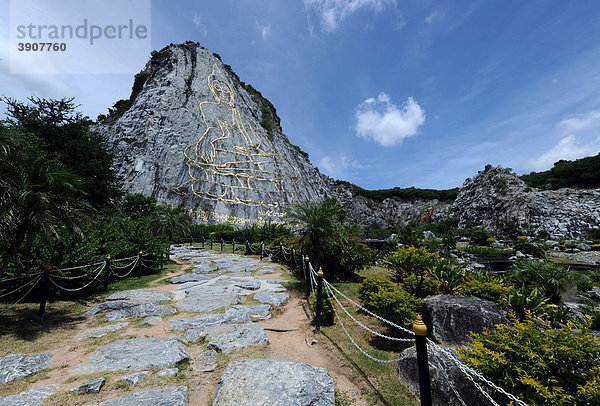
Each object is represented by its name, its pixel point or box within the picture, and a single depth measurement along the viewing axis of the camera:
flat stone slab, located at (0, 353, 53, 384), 3.39
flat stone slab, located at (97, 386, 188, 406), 2.85
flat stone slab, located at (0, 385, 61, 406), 2.81
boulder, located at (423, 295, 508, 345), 4.06
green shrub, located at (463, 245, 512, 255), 21.90
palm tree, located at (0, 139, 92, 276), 4.64
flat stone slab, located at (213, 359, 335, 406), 2.93
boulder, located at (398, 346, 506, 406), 2.64
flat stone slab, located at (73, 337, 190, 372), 3.74
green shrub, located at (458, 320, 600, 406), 2.08
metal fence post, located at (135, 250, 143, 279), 10.26
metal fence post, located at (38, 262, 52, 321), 5.52
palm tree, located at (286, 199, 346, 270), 8.54
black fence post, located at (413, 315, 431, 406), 2.40
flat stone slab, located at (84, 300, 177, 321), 6.15
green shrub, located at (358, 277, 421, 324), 4.80
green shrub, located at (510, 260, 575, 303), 9.14
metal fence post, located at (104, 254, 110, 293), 7.82
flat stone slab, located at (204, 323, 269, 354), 4.52
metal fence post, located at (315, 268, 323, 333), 5.32
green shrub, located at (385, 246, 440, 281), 7.58
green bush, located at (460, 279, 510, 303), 5.74
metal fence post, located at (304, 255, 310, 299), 7.32
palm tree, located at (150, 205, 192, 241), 20.75
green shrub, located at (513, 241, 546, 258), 19.55
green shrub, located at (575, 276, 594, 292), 11.28
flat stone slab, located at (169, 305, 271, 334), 5.55
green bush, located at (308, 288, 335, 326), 5.74
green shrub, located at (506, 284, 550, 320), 5.57
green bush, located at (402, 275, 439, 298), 6.83
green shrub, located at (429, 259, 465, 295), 6.84
